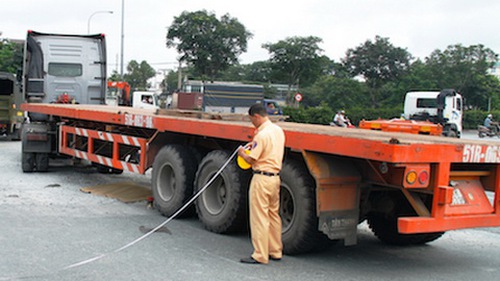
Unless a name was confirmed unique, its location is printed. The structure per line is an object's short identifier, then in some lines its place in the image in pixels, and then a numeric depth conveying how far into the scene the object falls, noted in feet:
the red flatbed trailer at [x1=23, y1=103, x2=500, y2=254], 18.90
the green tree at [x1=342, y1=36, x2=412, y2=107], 171.12
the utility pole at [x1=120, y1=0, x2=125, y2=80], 170.71
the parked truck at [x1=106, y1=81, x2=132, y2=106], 114.90
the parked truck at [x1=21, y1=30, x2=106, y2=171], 49.73
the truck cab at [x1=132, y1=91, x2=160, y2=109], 113.29
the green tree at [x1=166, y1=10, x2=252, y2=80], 163.43
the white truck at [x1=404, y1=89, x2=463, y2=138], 94.73
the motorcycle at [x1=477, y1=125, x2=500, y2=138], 129.49
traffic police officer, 20.63
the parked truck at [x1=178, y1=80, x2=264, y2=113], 121.29
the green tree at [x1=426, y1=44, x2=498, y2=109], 179.01
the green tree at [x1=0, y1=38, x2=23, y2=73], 160.50
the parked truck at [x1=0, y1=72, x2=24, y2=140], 72.84
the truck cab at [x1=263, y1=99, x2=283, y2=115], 121.19
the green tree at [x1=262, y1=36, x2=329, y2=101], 171.63
